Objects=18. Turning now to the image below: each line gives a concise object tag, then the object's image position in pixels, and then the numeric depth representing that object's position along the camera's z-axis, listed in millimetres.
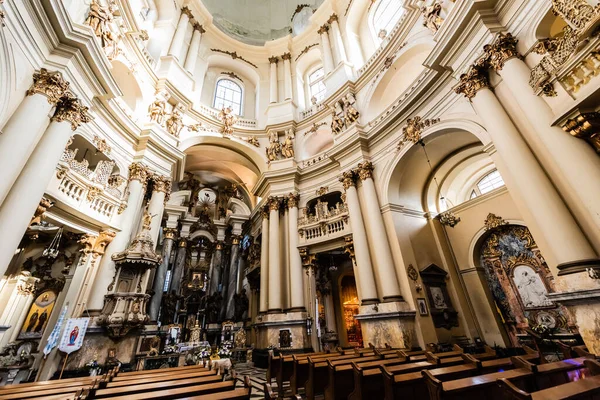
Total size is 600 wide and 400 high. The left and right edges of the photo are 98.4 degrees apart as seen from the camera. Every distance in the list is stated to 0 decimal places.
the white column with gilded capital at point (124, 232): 7020
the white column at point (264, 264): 10202
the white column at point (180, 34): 12711
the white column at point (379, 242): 7617
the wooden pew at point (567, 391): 1735
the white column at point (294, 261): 9422
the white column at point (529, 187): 4055
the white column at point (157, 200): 8716
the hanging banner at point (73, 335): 5766
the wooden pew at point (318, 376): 3811
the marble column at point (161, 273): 10078
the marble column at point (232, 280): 13180
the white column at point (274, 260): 9570
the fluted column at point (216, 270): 14141
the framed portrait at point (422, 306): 7371
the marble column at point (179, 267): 13398
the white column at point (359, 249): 7980
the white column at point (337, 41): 12975
